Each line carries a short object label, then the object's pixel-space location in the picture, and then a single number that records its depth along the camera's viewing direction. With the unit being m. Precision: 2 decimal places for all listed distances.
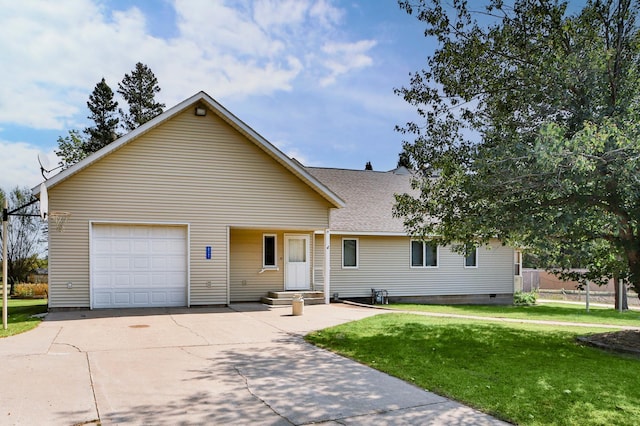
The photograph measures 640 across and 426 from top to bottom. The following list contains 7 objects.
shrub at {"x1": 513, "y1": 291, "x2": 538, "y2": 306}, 21.94
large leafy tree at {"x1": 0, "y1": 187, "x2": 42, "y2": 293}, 27.91
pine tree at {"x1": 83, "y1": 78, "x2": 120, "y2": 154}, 36.28
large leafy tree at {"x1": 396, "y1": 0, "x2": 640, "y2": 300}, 8.09
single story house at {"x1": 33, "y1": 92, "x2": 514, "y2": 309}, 13.49
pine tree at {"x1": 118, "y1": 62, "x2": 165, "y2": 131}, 37.19
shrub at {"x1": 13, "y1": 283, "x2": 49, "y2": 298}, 25.19
